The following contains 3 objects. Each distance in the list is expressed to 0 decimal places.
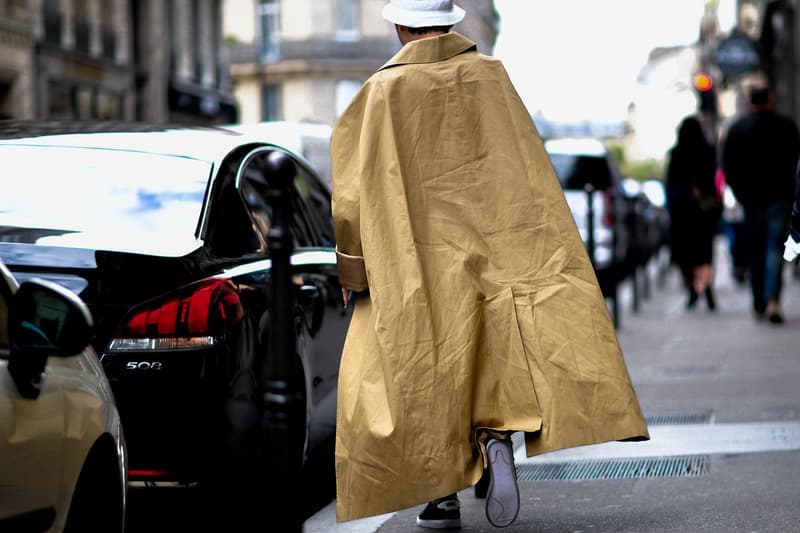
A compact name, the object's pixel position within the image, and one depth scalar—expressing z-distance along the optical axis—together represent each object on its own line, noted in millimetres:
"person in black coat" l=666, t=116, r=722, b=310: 15586
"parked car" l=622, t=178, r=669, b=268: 19297
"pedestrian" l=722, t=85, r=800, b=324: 13367
